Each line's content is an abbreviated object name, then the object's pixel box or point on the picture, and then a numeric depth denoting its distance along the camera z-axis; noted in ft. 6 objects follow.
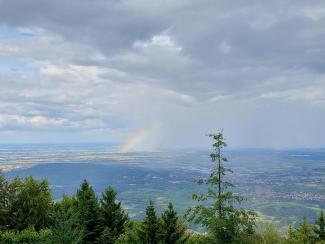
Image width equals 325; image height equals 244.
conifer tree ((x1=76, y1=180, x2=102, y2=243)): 157.90
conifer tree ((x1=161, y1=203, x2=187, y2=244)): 132.67
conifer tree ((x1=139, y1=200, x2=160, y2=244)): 133.59
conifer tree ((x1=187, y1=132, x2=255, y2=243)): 108.88
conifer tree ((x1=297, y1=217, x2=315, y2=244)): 147.81
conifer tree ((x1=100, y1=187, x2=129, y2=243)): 164.86
